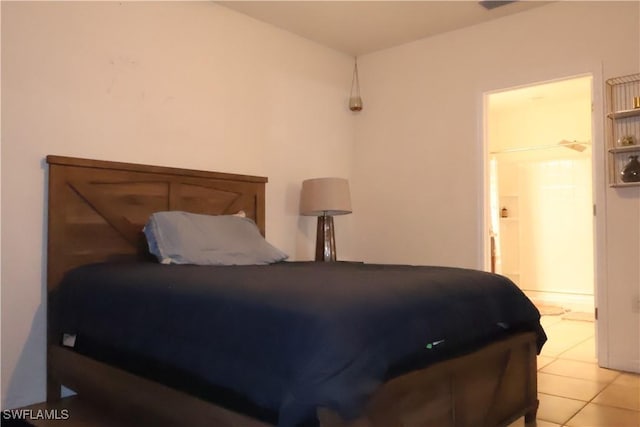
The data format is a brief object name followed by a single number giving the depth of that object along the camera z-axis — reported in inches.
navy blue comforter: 54.1
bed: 58.6
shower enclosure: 228.8
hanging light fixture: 180.3
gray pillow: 105.0
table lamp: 148.3
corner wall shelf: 126.7
